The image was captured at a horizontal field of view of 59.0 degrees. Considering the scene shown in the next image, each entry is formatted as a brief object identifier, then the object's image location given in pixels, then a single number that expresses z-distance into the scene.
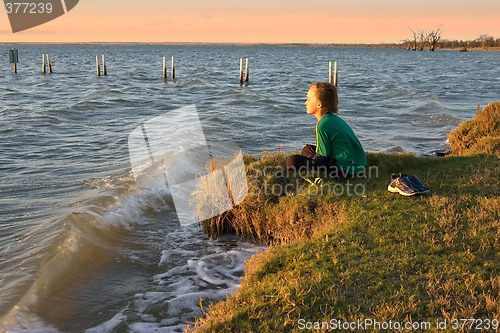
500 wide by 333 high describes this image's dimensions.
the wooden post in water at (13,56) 50.58
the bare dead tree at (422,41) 163.32
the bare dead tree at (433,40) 156.20
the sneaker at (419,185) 6.57
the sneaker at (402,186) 6.49
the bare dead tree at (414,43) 165.26
